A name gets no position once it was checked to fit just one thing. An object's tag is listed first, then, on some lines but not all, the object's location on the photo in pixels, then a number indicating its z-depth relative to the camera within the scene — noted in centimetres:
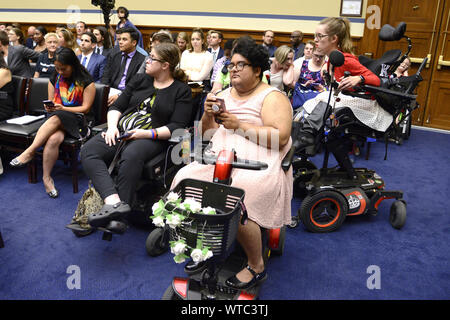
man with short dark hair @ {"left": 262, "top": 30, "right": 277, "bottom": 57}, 614
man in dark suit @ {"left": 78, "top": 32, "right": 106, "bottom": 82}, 429
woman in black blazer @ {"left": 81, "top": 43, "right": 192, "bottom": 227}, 234
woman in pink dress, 189
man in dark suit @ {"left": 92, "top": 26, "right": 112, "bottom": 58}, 574
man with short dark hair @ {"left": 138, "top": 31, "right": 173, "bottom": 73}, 391
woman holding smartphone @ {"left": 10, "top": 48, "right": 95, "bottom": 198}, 308
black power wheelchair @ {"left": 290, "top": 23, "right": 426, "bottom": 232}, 257
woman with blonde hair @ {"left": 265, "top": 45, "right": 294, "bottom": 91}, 413
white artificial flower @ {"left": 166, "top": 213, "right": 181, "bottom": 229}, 146
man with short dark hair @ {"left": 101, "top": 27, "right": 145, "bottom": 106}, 377
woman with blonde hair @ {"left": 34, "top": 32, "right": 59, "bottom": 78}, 448
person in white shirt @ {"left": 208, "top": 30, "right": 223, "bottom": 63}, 577
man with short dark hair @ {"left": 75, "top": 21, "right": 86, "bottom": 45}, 650
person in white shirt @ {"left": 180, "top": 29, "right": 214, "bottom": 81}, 519
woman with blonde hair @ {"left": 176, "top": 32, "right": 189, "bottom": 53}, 586
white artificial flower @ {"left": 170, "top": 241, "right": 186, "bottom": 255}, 149
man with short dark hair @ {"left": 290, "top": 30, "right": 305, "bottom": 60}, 588
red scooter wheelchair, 148
